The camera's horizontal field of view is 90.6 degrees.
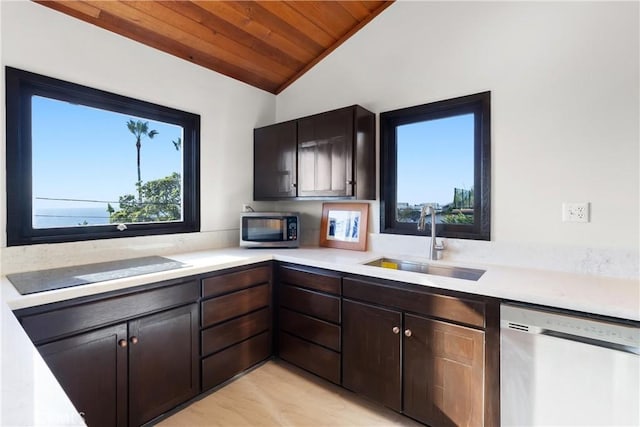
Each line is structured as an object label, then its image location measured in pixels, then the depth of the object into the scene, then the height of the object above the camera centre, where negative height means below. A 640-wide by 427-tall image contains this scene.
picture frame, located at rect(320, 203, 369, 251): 2.50 -0.12
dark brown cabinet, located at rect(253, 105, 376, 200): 2.26 +0.43
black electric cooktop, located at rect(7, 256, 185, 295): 1.44 -0.33
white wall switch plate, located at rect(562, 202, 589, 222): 1.67 -0.01
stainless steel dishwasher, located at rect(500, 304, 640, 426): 1.16 -0.63
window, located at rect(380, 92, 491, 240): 2.02 +0.32
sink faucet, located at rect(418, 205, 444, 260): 2.08 -0.12
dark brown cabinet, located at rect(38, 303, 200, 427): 1.44 -0.79
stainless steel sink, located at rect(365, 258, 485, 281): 1.90 -0.37
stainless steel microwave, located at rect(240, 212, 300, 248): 2.57 -0.15
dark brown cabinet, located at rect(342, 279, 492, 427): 1.49 -0.79
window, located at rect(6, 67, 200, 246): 1.75 +0.31
